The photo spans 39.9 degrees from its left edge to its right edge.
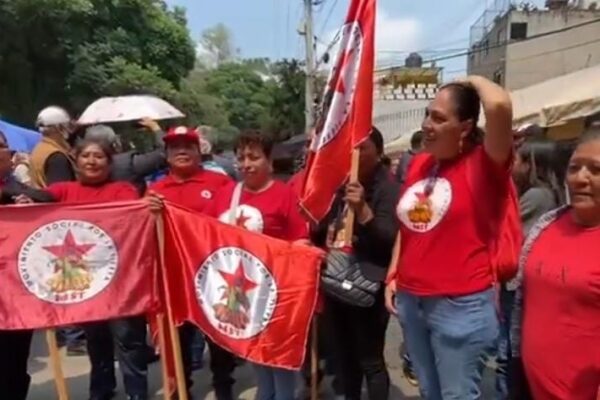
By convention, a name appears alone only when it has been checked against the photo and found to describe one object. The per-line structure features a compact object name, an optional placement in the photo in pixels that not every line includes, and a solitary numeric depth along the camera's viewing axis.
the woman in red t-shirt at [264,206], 4.52
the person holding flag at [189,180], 4.88
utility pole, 32.99
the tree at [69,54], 20.03
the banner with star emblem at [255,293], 4.25
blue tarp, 9.78
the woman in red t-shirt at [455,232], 3.26
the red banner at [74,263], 4.34
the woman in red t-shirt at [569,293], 2.60
